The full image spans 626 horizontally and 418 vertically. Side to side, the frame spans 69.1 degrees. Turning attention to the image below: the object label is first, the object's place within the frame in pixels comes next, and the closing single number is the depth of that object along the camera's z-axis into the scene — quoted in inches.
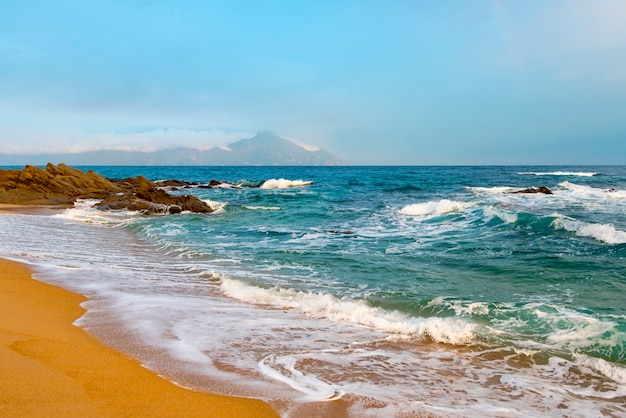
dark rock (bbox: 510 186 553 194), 1453.0
